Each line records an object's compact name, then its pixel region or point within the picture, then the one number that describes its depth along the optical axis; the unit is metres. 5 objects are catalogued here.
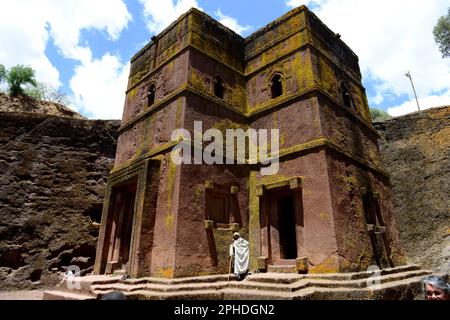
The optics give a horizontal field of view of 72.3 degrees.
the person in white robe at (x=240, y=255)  7.11
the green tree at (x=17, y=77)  21.44
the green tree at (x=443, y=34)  21.77
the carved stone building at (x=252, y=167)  7.27
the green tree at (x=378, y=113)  36.22
